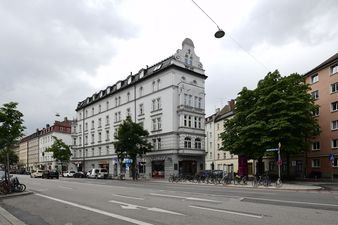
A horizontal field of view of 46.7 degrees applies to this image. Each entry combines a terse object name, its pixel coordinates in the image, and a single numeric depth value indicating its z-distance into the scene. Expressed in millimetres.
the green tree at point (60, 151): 88375
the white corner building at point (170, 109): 54938
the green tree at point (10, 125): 25688
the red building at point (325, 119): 50312
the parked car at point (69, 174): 74044
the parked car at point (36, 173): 69500
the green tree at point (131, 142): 53094
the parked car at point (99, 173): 63322
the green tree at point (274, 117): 40562
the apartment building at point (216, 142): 79312
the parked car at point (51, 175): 63688
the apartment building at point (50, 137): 118938
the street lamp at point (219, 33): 15745
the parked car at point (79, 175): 71000
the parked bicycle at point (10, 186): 24106
